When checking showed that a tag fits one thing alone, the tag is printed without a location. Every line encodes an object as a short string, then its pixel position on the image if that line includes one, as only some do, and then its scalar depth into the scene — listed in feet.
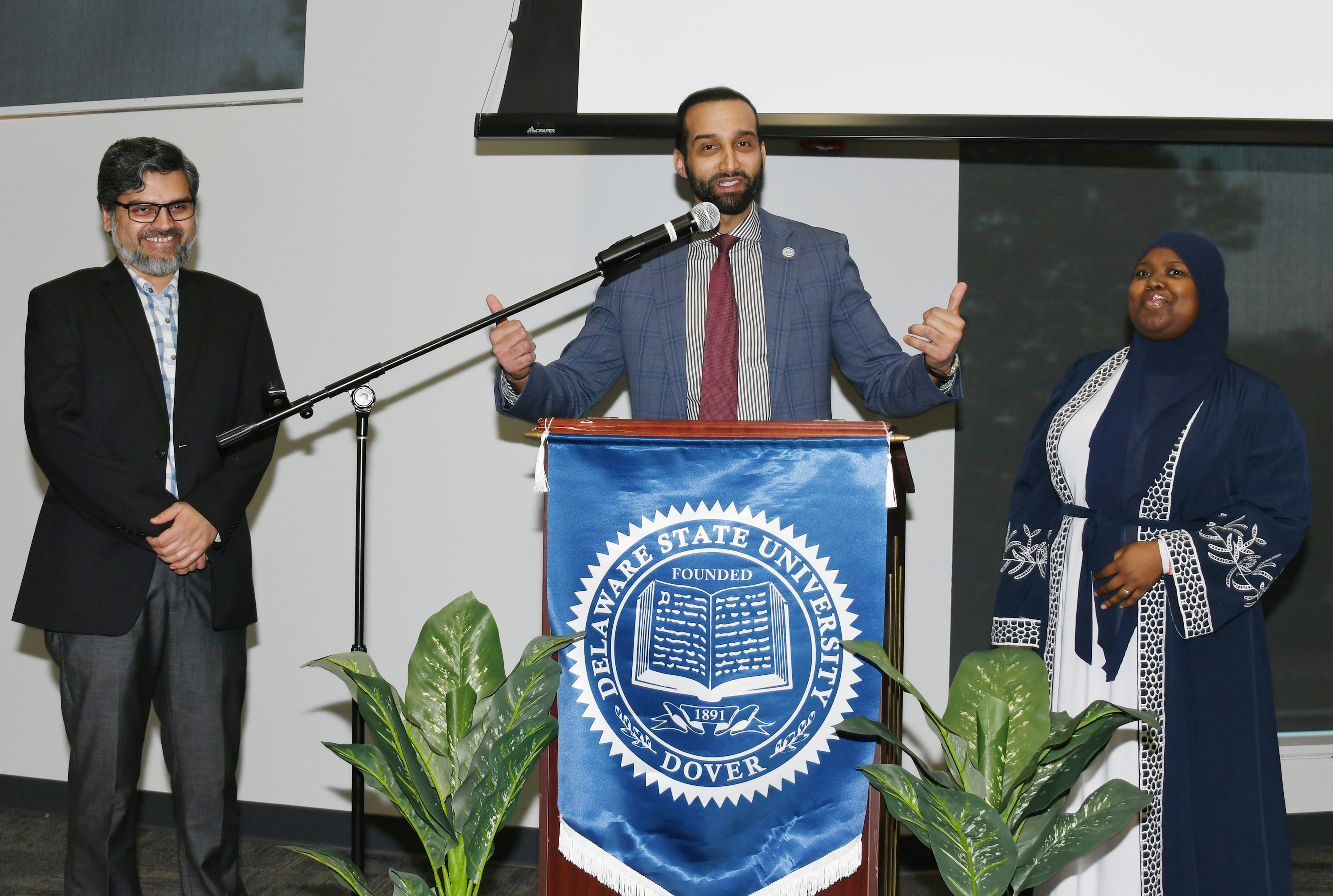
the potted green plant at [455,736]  5.77
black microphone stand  6.71
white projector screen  8.73
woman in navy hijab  7.61
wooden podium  6.23
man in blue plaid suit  7.84
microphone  6.43
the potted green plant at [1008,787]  5.41
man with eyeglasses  7.92
